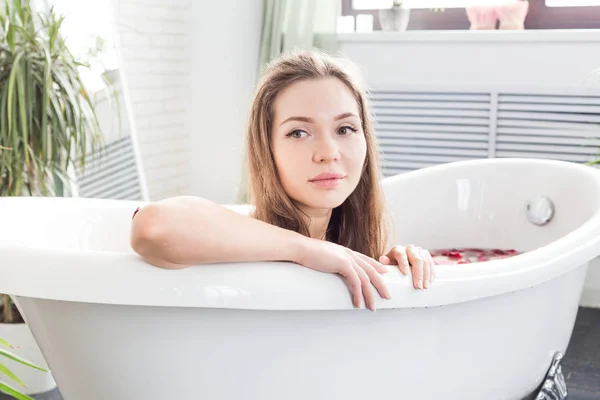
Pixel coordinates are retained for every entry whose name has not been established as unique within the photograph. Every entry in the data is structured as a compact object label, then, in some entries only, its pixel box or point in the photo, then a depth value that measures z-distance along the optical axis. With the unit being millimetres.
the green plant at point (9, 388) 1047
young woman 1263
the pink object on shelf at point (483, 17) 3373
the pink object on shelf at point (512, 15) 3326
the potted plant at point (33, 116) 2191
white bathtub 1283
